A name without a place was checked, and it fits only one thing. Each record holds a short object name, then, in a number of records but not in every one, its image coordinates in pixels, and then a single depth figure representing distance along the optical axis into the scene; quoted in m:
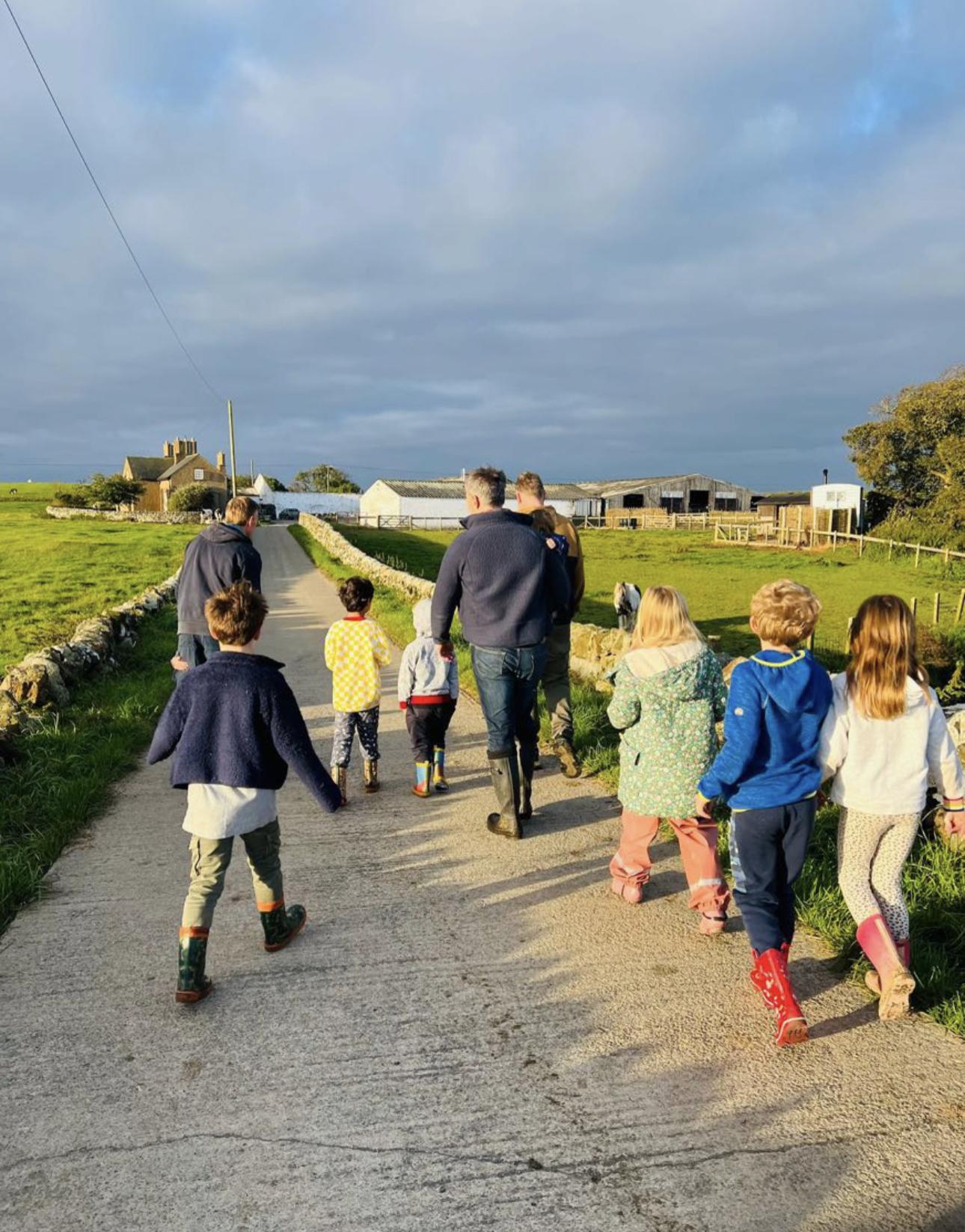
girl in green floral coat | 3.75
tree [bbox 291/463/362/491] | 123.00
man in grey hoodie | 5.73
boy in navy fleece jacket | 3.28
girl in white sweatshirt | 3.08
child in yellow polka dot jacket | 5.48
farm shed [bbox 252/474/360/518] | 101.38
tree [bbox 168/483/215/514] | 76.19
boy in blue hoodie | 3.12
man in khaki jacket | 5.81
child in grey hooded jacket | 5.43
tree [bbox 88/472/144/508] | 77.38
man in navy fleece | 4.74
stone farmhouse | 86.94
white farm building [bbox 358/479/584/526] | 74.38
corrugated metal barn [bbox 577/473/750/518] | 73.25
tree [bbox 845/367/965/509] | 41.66
